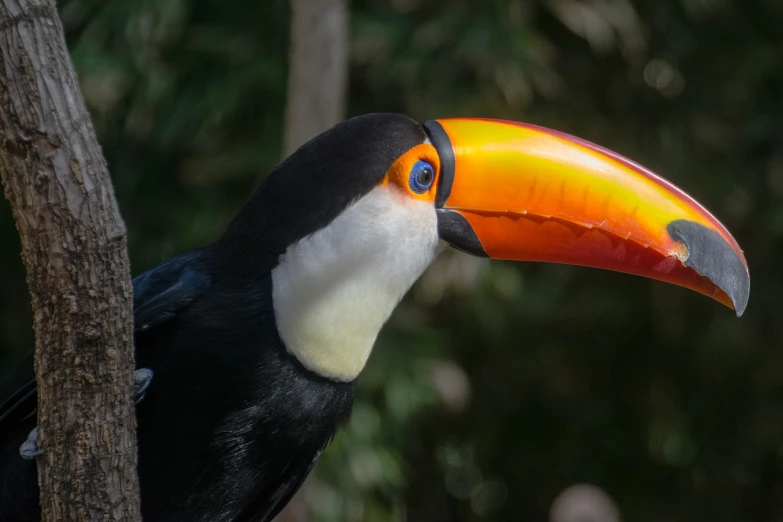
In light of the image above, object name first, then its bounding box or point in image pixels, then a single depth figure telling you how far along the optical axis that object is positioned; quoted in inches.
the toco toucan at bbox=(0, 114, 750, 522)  196.7
